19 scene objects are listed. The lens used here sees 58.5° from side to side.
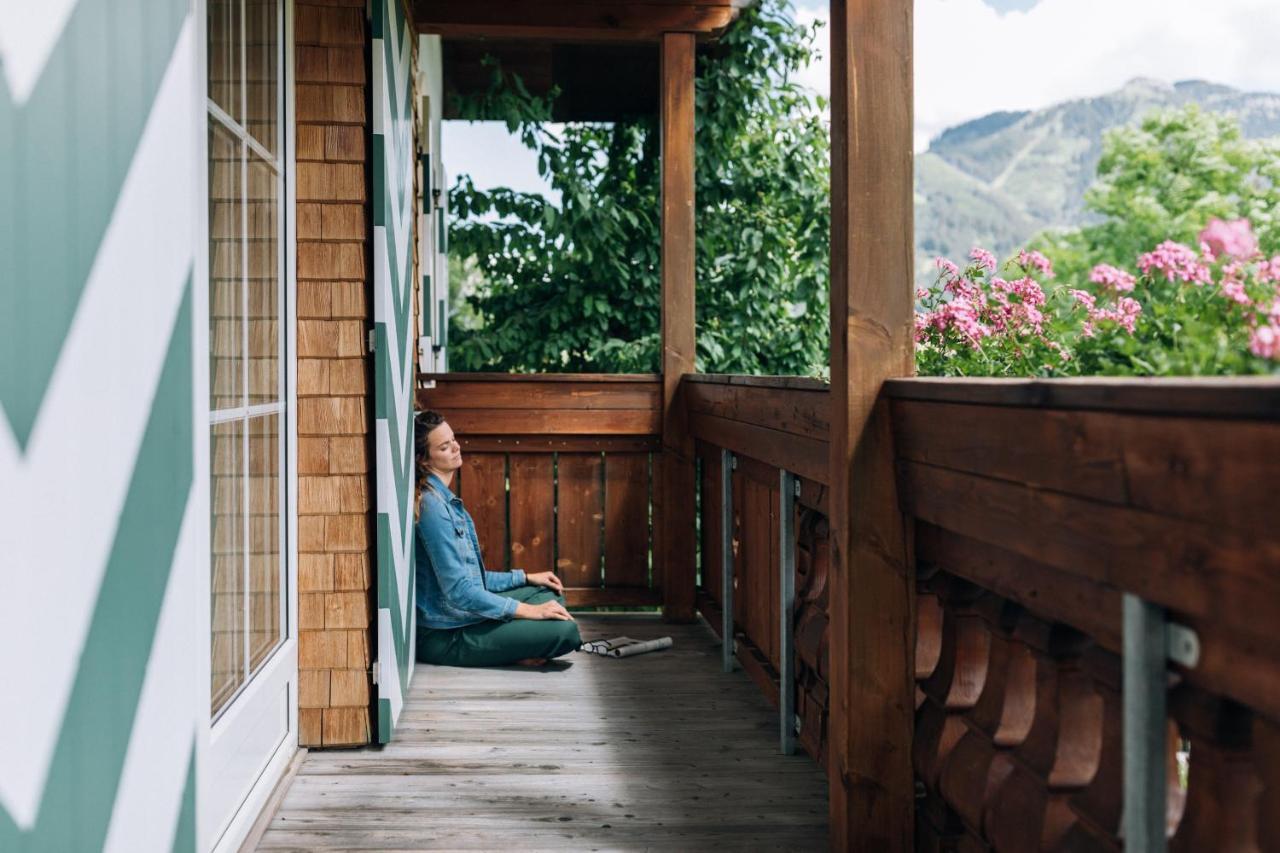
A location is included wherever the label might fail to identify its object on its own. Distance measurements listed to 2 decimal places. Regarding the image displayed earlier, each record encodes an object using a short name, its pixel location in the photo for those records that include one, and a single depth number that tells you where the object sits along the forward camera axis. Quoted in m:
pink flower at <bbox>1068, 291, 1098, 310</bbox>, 3.03
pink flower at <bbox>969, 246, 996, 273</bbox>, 3.34
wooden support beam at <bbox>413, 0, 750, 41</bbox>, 4.59
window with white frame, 2.21
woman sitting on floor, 3.89
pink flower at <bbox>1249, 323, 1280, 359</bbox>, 1.80
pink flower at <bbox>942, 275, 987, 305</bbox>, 3.34
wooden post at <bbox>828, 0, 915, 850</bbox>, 2.21
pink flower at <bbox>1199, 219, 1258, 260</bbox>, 1.98
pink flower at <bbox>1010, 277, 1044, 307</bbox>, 3.24
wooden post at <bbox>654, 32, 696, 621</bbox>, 4.77
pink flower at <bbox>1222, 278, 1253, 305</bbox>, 2.28
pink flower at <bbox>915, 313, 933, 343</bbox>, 3.30
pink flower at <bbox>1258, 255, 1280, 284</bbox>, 2.30
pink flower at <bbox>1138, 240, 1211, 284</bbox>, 2.55
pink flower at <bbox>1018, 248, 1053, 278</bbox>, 3.21
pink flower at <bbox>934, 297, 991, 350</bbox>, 3.20
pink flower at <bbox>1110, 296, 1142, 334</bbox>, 2.78
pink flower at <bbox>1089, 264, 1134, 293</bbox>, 2.65
